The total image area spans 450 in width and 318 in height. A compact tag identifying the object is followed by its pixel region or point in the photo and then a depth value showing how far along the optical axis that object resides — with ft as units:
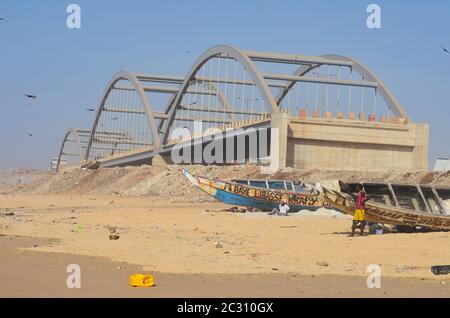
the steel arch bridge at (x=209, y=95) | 199.52
